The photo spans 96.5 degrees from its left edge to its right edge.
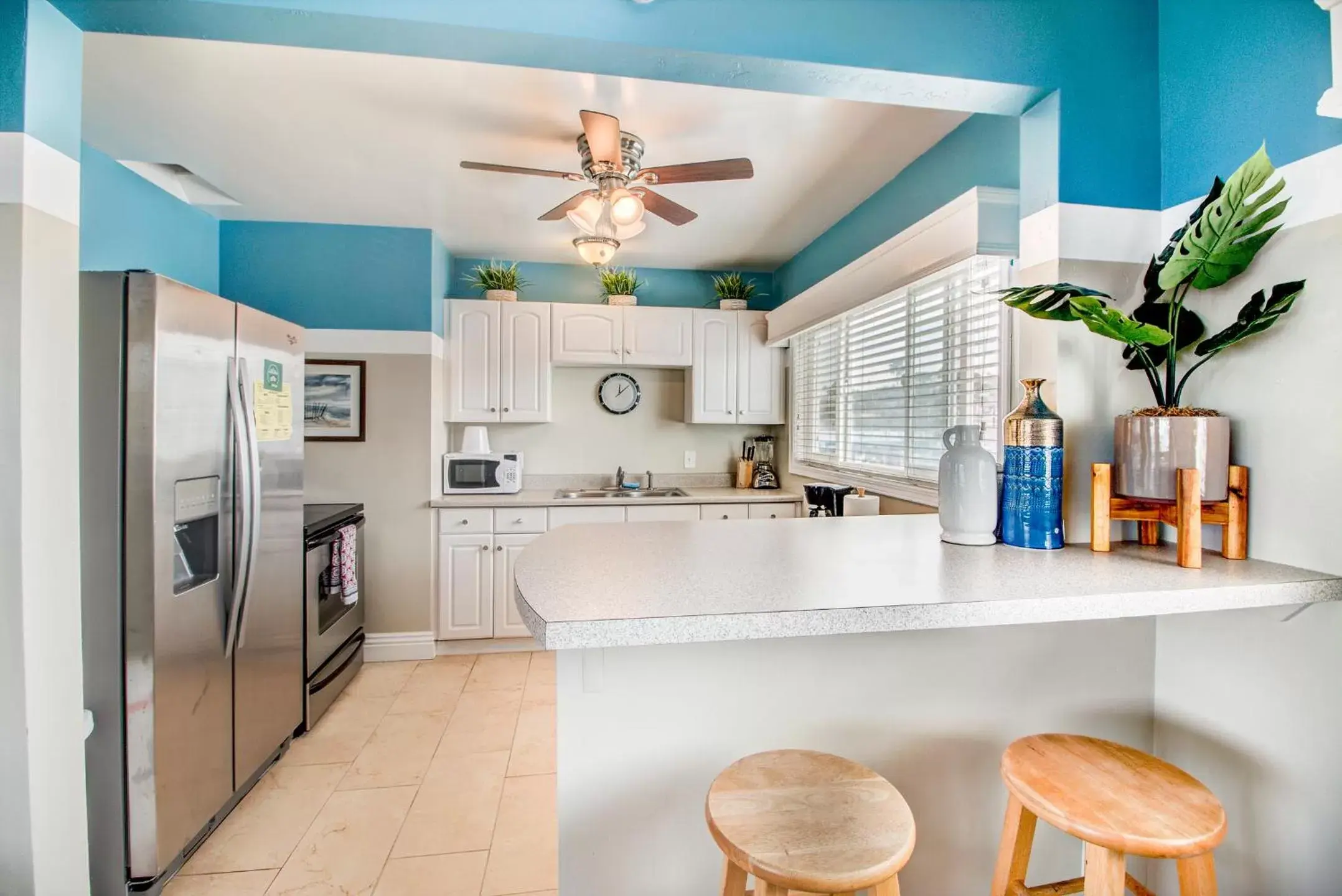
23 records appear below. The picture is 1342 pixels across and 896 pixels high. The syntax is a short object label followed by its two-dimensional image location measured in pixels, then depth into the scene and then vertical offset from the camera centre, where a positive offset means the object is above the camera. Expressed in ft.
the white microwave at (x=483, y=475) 12.18 -0.76
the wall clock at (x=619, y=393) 13.87 +1.09
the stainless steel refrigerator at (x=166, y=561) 5.24 -1.21
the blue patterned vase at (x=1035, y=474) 4.47 -0.22
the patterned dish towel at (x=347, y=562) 9.46 -2.02
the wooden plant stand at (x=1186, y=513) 3.90 -0.47
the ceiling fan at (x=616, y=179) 6.72 +3.21
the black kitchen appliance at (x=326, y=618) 8.57 -2.85
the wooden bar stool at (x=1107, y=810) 3.12 -2.00
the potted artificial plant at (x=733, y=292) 13.35 +3.39
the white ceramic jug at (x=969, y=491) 4.57 -0.36
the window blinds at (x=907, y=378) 6.57 +0.91
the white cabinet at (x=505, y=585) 11.60 -2.85
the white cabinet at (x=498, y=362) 12.32 +1.58
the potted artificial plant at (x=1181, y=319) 3.74 +0.87
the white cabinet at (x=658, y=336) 12.88 +2.25
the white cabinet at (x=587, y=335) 12.62 +2.22
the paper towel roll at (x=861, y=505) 8.00 -0.85
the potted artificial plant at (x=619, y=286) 12.91 +3.36
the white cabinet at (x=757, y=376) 13.30 +1.48
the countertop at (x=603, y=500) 11.57 -1.20
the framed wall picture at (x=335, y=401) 11.26 +0.65
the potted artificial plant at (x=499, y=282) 12.48 +3.27
